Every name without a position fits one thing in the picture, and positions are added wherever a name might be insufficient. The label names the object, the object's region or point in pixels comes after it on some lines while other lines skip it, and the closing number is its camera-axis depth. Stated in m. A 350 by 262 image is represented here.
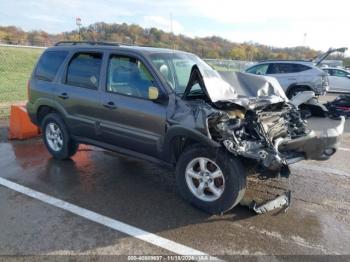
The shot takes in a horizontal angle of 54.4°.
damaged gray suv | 3.71
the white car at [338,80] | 19.11
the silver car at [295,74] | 12.68
